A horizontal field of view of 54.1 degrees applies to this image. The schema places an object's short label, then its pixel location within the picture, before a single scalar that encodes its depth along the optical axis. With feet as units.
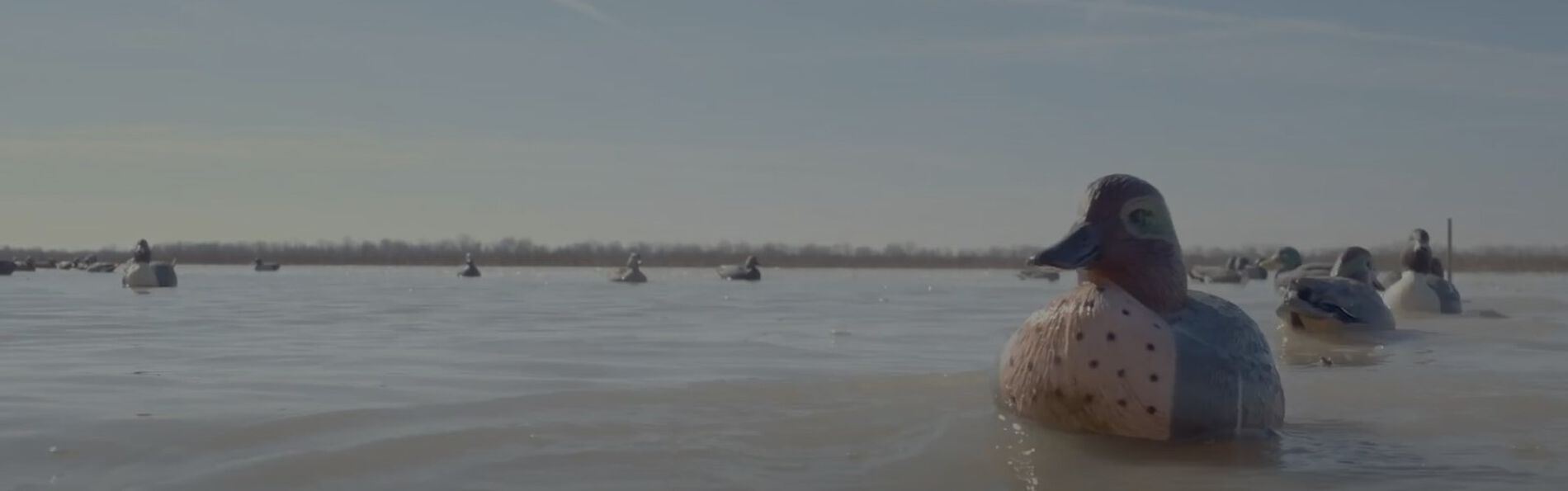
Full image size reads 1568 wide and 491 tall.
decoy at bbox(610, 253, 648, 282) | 112.47
